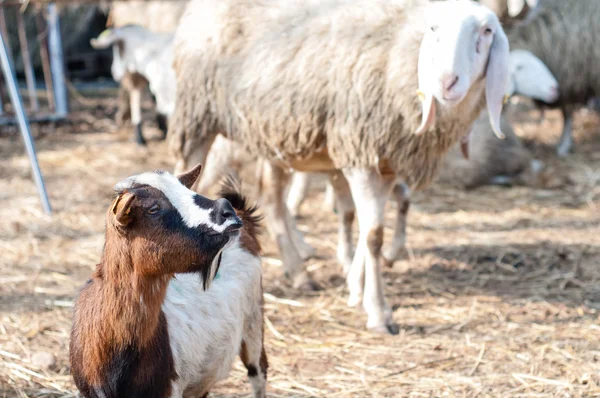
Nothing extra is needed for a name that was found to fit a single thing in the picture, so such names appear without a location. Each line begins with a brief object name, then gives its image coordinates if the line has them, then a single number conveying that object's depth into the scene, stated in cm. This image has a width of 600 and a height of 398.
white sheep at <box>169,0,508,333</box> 405
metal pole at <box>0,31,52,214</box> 628
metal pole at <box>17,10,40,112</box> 977
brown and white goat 253
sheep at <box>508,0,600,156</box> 917
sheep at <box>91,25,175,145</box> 893
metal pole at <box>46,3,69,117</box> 1055
